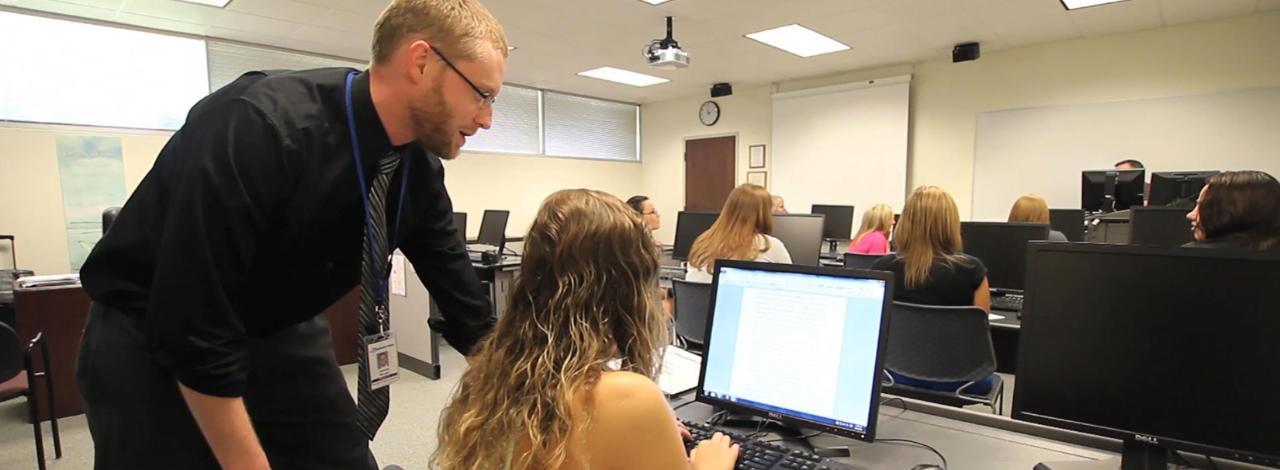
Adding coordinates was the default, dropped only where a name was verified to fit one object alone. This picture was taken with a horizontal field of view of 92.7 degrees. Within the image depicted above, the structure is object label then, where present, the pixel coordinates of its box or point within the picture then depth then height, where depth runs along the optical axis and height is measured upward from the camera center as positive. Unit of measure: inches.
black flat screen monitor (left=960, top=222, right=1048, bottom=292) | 108.6 -9.5
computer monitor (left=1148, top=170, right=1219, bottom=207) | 130.0 +2.0
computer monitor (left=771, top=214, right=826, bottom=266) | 131.6 -8.9
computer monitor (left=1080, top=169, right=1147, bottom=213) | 148.7 +1.7
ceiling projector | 180.2 +41.2
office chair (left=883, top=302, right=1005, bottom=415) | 78.9 -20.5
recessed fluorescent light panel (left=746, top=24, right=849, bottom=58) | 200.7 +53.0
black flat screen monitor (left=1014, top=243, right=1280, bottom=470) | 33.5 -8.9
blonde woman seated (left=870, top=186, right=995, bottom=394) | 90.7 -10.4
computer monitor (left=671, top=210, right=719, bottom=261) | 155.4 -9.2
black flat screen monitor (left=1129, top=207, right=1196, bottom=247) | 111.0 -5.6
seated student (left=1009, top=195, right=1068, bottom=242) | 138.6 -3.3
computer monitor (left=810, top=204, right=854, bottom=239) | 246.7 -11.4
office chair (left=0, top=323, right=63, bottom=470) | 89.0 -27.8
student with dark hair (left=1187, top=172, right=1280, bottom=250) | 76.5 -1.7
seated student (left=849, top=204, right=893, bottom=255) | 151.9 -9.8
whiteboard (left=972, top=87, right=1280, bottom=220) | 184.1 +18.1
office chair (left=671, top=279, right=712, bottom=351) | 95.4 -18.8
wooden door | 309.6 +11.1
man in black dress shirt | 32.8 -2.6
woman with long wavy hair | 31.3 -9.5
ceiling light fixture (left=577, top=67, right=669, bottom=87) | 260.0 +51.2
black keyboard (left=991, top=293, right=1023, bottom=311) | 108.4 -19.4
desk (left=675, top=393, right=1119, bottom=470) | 40.8 -17.6
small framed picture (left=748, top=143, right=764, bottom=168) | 297.0 +18.4
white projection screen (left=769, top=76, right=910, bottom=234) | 249.8 +21.2
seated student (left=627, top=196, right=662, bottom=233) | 153.9 -3.1
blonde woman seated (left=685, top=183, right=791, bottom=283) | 109.3 -7.8
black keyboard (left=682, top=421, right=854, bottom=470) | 38.9 -17.1
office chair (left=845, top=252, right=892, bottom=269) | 125.5 -13.8
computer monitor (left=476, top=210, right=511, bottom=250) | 217.3 -12.9
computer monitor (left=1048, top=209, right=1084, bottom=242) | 143.2 -6.4
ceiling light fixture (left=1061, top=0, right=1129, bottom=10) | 171.3 +54.2
